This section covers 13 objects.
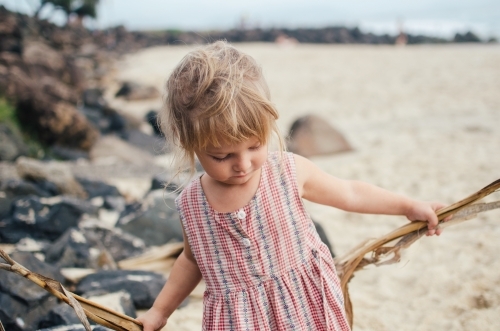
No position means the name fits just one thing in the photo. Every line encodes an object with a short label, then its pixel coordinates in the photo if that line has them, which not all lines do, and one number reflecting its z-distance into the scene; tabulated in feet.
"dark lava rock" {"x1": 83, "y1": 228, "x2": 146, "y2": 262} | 10.62
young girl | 4.74
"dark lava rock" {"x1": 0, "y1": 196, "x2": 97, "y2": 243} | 11.16
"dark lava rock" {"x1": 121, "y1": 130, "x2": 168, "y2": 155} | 23.00
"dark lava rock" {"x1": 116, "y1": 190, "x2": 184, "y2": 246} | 11.42
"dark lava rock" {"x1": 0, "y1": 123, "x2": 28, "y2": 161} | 17.19
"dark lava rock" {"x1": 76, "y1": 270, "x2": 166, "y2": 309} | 8.54
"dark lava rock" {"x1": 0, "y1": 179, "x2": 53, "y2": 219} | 13.00
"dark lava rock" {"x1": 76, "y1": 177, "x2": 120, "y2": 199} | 15.10
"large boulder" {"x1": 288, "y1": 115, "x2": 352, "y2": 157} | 20.30
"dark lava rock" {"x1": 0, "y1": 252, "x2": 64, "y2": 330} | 7.34
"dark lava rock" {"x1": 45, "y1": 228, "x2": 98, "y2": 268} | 9.64
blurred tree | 111.45
